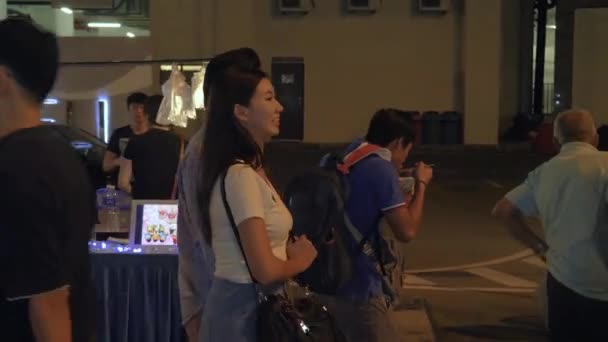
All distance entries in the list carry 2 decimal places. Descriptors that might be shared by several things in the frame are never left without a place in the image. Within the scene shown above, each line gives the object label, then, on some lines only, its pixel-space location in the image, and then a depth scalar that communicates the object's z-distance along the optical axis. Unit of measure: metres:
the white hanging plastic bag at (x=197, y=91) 8.19
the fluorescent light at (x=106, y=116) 23.21
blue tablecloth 5.54
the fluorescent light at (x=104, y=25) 31.74
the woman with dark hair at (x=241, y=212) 3.06
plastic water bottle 6.20
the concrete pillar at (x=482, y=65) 30.22
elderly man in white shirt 4.33
